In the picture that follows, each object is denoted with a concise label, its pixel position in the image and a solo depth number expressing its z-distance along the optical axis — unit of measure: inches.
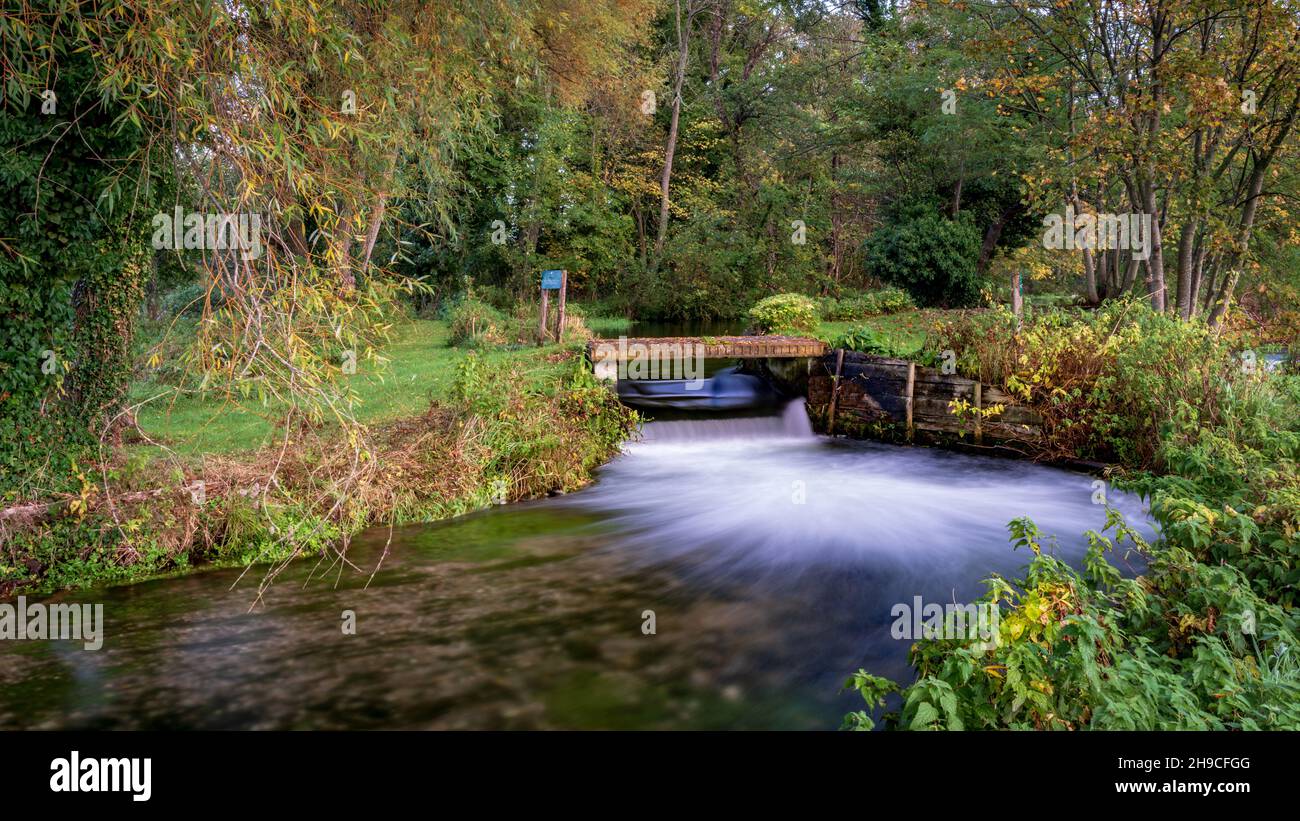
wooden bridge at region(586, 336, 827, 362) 559.8
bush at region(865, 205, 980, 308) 1016.9
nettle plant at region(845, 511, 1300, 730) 160.9
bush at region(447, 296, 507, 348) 761.0
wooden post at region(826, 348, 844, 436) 576.7
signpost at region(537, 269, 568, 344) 652.0
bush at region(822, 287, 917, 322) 921.5
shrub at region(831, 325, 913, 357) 578.2
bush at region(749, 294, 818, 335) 725.3
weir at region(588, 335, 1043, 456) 513.7
